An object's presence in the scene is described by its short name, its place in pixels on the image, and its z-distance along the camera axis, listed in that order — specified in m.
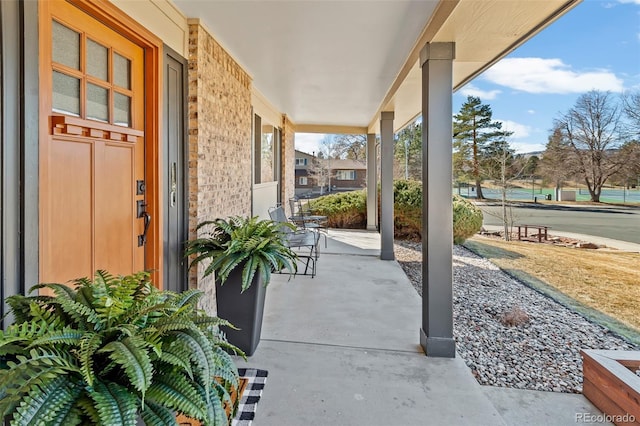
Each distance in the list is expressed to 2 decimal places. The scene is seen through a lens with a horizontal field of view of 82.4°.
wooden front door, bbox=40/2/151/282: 1.74
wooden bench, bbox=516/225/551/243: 7.11
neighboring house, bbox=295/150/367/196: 21.48
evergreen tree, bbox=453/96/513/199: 9.51
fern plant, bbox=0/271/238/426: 0.94
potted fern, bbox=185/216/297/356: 2.59
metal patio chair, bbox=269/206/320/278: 5.07
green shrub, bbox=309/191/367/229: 10.52
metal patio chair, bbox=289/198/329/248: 7.72
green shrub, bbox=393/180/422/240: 9.01
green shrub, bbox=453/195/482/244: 8.25
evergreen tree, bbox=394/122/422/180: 16.41
